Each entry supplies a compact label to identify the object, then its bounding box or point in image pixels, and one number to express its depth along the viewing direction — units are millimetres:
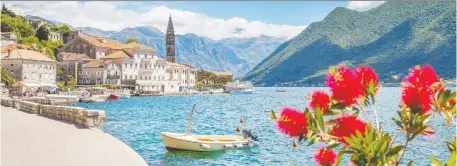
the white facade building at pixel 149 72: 111819
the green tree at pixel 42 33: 115688
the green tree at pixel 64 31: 132250
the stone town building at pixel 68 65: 106750
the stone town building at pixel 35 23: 129712
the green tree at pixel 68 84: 96762
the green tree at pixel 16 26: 108450
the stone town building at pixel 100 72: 105750
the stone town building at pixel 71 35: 132138
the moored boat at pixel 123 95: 98688
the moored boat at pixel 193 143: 22781
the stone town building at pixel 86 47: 117875
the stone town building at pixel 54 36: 125088
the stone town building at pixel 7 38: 99750
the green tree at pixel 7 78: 73706
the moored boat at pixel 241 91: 161350
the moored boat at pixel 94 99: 80138
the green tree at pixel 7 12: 123869
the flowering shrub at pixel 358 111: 3381
